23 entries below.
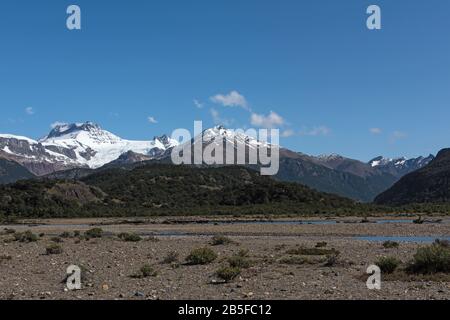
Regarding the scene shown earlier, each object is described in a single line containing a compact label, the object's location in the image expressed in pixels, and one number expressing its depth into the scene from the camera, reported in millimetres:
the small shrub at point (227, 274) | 23984
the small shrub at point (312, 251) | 36844
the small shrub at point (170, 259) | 32562
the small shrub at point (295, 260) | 31331
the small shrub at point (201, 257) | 31422
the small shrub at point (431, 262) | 25125
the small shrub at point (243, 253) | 35206
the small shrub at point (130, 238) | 52188
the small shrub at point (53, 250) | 38500
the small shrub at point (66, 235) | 60394
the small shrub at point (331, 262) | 29781
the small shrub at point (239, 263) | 28469
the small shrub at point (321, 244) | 42981
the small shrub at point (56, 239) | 51031
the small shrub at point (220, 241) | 47056
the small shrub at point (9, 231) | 72062
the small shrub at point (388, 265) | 25797
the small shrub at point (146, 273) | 26031
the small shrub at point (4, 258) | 34400
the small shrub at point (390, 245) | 40812
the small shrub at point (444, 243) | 36256
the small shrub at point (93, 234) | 58969
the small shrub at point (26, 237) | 53681
